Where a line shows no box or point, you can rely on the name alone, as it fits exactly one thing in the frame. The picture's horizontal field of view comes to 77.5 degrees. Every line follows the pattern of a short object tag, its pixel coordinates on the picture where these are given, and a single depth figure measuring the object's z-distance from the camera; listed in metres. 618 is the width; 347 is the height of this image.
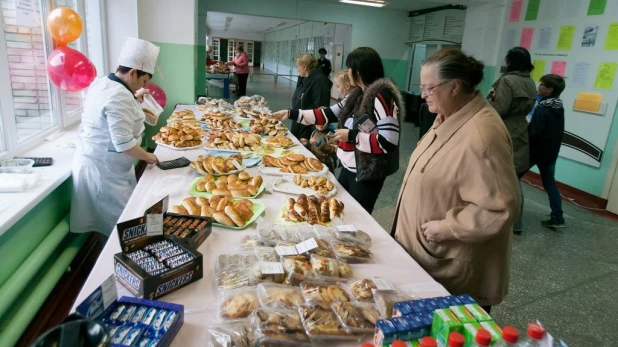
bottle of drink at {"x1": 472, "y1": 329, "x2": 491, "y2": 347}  0.72
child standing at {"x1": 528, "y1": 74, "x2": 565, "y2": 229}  3.50
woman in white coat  2.08
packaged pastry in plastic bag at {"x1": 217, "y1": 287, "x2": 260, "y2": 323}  0.98
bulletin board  4.32
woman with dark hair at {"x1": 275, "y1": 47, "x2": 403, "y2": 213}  2.07
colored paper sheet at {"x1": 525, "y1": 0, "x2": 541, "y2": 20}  5.36
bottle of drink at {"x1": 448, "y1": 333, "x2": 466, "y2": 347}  0.73
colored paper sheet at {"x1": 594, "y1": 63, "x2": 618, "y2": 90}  4.27
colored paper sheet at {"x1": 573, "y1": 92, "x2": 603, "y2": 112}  4.42
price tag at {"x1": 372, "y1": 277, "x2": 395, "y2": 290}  1.12
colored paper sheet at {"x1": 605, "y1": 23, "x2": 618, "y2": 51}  4.23
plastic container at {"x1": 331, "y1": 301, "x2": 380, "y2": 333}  0.96
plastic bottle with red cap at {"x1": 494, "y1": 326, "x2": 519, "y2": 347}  0.72
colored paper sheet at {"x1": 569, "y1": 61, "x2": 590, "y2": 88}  4.57
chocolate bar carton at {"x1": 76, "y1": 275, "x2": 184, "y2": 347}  0.86
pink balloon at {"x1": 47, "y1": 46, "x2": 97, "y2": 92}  2.64
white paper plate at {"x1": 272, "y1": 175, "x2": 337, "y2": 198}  1.98
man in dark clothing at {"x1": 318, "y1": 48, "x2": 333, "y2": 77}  6.36
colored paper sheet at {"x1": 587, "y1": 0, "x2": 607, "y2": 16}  4.39
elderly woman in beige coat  1.25
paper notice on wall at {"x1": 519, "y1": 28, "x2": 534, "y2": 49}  5.47
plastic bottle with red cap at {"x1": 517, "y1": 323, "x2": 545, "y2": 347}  0.71
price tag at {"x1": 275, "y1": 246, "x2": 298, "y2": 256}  1.27
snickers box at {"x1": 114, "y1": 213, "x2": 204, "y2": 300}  1.03
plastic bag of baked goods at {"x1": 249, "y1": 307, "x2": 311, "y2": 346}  0.90
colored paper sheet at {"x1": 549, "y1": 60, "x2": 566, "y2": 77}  4.87
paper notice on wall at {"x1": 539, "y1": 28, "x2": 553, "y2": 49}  5.09
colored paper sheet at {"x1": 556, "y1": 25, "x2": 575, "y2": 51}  4.77
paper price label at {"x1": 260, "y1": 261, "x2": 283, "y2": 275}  1.14
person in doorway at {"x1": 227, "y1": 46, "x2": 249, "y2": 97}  10.60
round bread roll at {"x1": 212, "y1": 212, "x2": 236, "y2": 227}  1.53
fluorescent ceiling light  7.69
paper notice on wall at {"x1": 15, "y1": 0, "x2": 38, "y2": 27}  2.38
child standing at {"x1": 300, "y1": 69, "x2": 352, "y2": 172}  3.05
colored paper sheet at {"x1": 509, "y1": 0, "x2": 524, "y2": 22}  5.77
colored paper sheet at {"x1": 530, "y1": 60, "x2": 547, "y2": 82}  5.18
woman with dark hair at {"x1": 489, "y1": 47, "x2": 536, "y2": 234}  3.34
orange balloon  2.58
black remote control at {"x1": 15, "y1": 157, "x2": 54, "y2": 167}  2.38
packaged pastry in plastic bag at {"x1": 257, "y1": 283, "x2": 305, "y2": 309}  1.02
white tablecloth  1.04
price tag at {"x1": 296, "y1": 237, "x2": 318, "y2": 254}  1.28
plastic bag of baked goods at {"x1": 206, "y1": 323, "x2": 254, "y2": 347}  0.89
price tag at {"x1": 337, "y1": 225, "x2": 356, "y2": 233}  1.47
